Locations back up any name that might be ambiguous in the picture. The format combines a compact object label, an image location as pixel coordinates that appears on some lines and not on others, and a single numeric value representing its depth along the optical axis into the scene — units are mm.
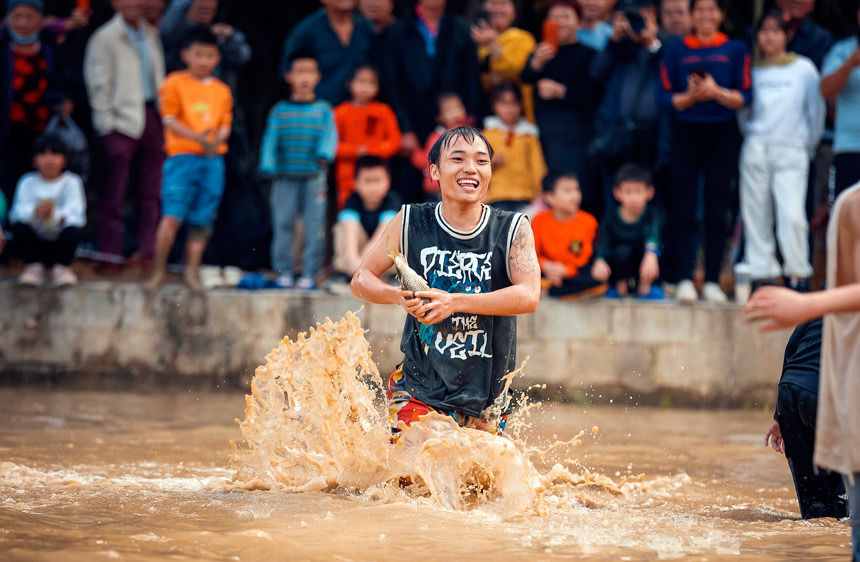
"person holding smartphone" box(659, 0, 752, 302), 17156
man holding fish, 9305
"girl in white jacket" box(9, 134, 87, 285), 17781
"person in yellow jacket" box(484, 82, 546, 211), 18328
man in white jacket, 18562
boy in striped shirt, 17984
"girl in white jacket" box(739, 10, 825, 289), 17078
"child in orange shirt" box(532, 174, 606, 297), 17250
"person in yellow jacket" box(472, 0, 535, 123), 18859
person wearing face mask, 18656
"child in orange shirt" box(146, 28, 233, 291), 17641
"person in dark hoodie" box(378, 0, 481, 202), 18891
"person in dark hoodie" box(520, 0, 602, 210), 18281
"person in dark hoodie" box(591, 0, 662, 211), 17844
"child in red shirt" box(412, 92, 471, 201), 18094
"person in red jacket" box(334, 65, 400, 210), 18516
